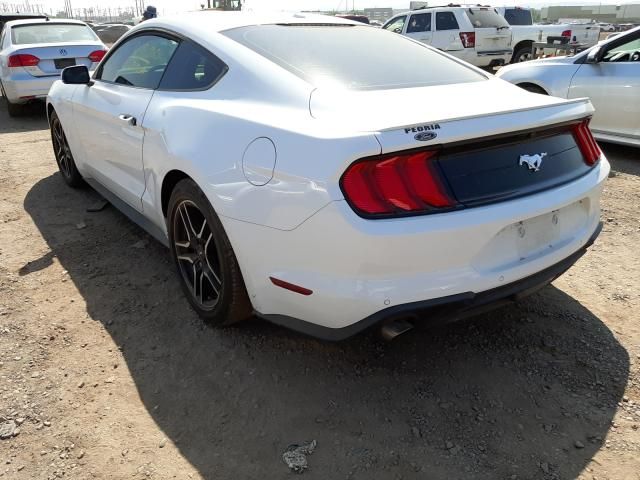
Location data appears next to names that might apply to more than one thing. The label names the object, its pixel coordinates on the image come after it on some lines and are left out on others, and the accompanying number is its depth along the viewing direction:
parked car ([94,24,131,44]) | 33.90
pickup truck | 14.75
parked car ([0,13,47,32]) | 11.71
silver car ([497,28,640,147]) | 5.74
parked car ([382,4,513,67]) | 13.32
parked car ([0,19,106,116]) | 8.48
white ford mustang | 2.00
